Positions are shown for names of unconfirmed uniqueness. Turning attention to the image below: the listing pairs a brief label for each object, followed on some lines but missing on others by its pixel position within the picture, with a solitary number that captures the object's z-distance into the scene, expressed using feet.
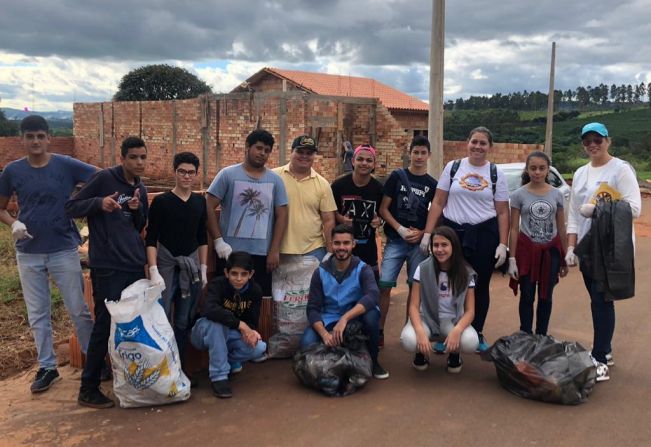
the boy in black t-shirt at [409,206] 14.67
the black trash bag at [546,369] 11.69
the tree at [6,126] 133.94
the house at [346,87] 82.99
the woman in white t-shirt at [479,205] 14.01
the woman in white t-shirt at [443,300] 13.05
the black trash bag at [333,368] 12.32
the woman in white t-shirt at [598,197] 12.73
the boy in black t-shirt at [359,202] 14.87
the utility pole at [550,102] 67.10
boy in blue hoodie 11.74
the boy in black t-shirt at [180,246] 12.32
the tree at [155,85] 122.93
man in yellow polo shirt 14.37
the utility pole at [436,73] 30.12
